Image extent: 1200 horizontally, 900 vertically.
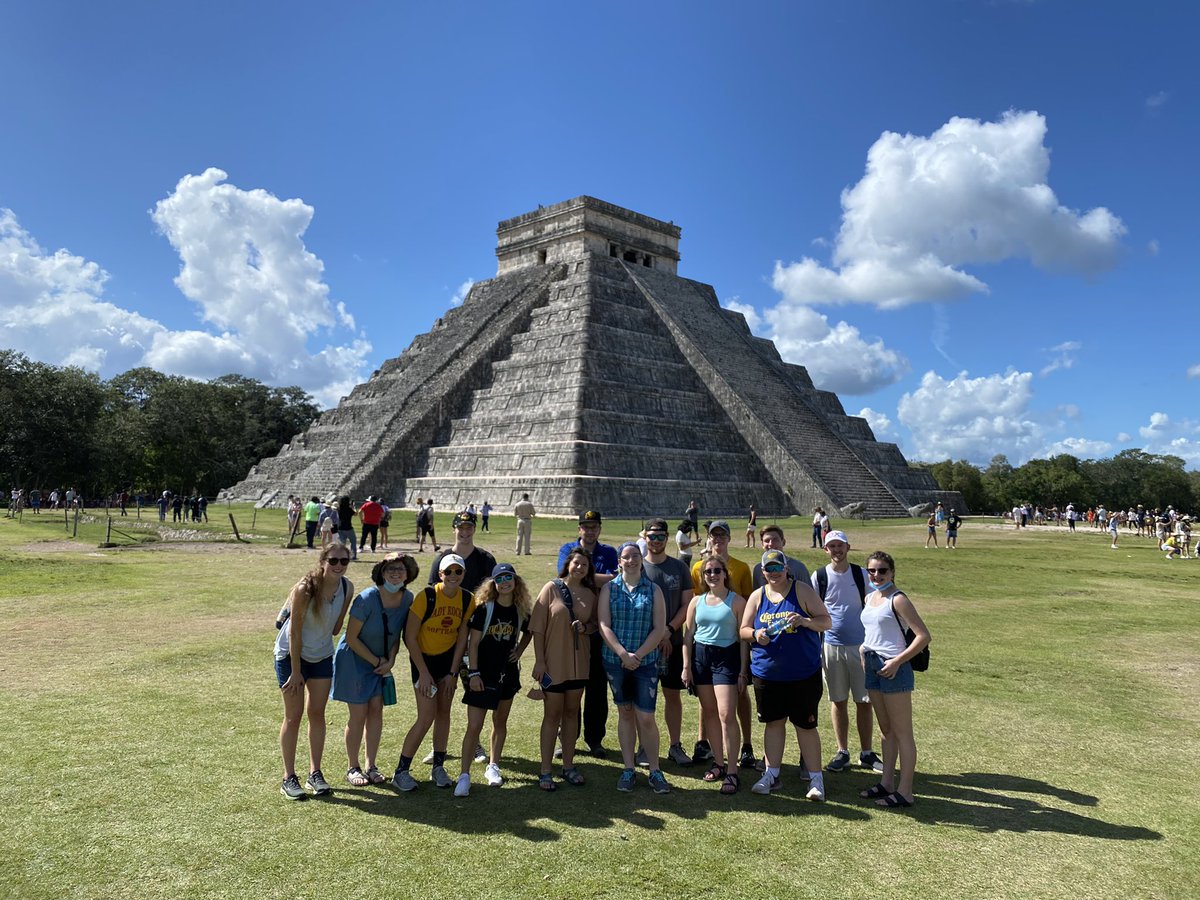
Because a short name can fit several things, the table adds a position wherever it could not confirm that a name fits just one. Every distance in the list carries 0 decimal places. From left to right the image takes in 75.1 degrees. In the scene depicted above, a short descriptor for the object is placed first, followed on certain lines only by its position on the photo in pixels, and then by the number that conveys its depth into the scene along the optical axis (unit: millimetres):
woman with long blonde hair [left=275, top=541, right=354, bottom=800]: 4914
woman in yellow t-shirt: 5215
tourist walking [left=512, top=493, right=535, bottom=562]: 17797
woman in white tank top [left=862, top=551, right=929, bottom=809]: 5000
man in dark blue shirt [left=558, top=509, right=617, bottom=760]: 5793
